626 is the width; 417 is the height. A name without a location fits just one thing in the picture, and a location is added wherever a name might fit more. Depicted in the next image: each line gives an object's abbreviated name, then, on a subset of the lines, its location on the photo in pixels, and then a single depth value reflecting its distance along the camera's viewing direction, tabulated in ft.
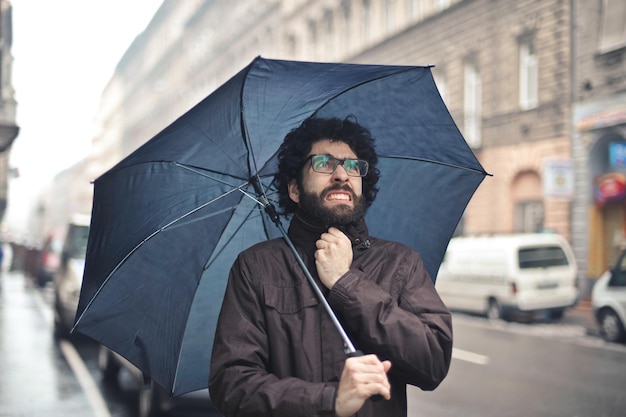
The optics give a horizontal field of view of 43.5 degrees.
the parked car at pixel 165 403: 20.54
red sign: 64.19
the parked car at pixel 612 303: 42.63
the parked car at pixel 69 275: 40.32
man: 6.73
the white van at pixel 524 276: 53.42
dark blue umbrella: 9.45
